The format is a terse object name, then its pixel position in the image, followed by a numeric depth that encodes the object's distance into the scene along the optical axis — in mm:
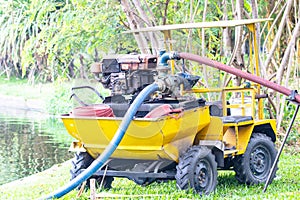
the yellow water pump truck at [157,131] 9754
